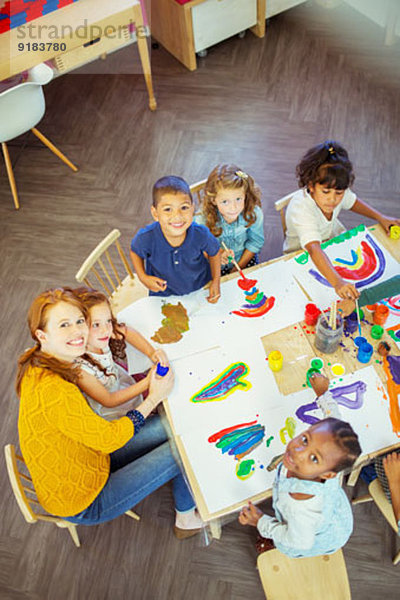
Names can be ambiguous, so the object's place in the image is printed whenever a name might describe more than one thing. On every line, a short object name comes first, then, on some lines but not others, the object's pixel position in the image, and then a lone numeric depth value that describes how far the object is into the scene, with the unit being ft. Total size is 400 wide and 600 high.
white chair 9.56
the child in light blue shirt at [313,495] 4.86
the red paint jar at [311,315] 6.35
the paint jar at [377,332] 6.19
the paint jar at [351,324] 6.31
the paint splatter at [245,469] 5.45
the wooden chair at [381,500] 6.16
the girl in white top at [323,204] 6.82
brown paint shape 6.46
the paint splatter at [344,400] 5.76
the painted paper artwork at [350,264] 6.70
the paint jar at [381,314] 6.29
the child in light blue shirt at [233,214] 6.87
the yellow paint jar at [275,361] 6.01
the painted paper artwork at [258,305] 6.45
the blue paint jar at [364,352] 6.03
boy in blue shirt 6.40
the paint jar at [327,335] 5.90
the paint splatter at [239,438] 5.59
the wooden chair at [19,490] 5.51
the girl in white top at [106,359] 6.08
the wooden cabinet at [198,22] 11.78
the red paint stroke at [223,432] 5.68
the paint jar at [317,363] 6.04
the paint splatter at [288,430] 5.64
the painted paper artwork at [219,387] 5.83
